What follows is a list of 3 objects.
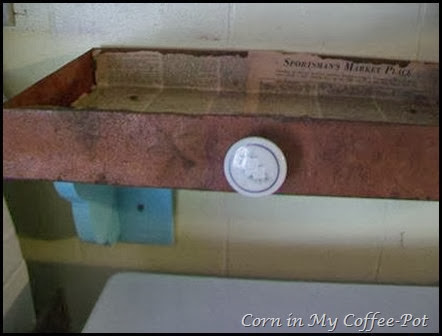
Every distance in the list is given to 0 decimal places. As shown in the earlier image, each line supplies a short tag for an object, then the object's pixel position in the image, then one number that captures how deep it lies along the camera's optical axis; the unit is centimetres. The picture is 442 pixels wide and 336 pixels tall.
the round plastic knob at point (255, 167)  41
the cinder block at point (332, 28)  63
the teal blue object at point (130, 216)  68
